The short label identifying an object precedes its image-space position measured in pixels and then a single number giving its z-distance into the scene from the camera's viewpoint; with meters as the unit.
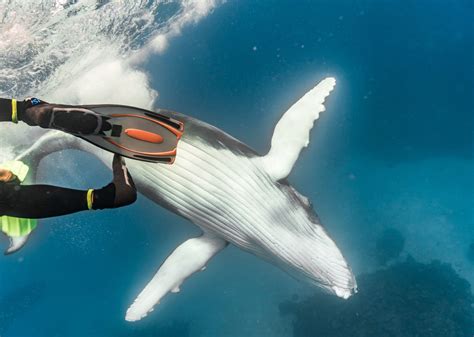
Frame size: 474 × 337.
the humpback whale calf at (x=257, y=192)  6.00
